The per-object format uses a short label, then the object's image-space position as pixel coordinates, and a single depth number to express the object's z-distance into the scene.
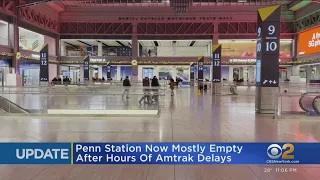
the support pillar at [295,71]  41.85
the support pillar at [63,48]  44.24
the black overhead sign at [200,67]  31.16
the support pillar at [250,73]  45.50
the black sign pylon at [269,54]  11.56
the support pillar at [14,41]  30.36
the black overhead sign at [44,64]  21.19
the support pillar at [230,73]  45.21
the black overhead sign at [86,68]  35.41
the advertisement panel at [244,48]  43.28
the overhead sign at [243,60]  42.86
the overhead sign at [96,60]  44.27
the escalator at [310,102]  10.40
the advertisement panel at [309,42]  34.81
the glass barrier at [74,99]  11.16
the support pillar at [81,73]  47.51
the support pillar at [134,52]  42.03
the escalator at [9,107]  10.99
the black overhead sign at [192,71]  41.74
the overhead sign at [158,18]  41.75
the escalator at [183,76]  47.13
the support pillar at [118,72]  47.00
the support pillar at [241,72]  46.72
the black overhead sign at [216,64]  24.25
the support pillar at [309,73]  38.99
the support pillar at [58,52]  42.28
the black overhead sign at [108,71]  43.11
